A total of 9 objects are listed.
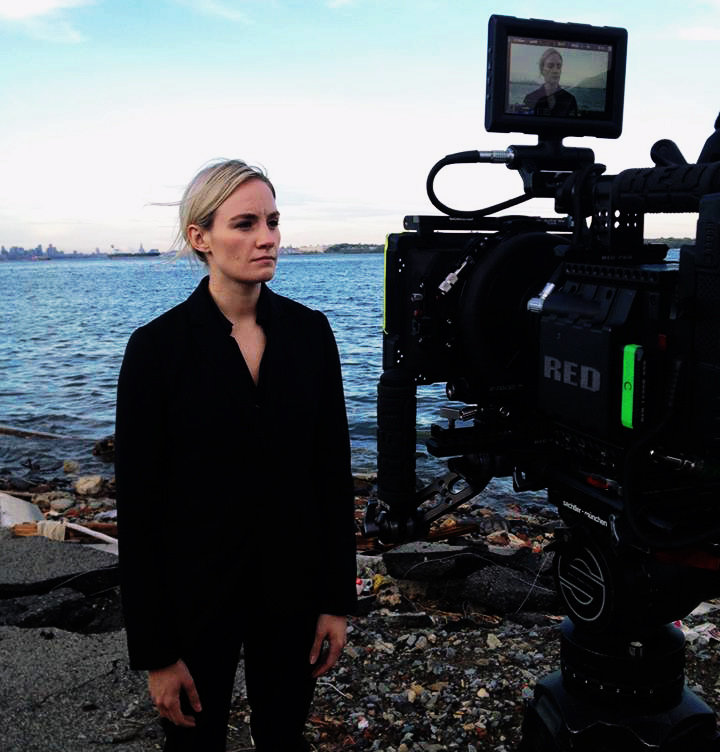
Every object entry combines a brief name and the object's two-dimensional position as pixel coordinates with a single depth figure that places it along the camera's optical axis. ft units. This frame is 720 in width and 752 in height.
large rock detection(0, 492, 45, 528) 26.76
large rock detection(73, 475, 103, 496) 34.08
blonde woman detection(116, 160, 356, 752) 7.45
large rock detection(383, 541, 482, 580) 18.19
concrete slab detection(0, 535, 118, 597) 18.19
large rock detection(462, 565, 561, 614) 17.06
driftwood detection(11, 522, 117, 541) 24.12
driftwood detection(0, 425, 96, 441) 48.65
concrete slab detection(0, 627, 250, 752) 11.79
